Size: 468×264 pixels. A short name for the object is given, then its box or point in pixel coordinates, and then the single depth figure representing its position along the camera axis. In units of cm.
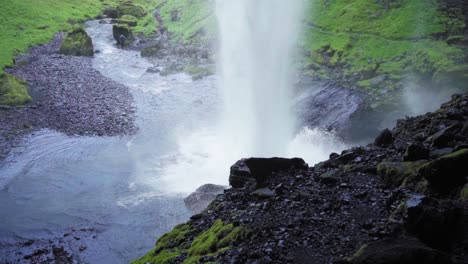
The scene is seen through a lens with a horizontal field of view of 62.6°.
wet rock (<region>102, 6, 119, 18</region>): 11348
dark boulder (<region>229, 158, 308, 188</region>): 2347
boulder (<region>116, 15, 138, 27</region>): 10094
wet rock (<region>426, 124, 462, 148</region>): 2005
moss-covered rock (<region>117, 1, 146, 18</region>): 11094
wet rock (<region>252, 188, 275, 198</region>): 2097
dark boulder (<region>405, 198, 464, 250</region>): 1378
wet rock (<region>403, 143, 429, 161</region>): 1928
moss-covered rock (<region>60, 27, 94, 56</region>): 7600
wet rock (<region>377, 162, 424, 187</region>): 1783
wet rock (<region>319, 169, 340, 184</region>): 2056
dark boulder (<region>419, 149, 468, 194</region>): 1622
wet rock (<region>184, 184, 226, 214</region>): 3045
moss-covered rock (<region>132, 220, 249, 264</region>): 1806
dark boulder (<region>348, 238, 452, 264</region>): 1270
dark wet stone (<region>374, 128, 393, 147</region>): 2490
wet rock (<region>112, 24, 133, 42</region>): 8800
